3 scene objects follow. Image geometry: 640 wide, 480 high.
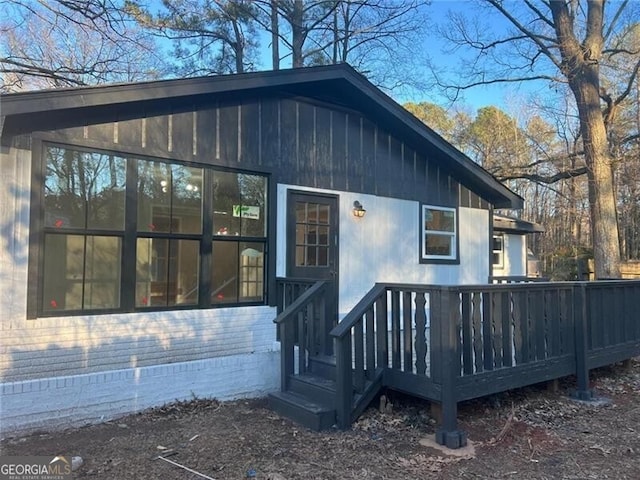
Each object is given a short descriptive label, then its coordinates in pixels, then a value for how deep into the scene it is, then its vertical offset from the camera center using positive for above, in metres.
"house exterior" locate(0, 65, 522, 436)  4.11 +0.38
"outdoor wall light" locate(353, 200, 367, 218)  6.60 +0.70
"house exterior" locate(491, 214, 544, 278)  13.64 +0.46
